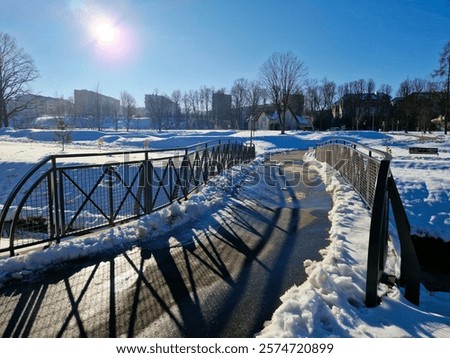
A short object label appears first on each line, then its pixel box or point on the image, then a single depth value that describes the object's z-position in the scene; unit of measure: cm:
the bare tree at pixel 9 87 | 5048
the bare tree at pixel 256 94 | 7500
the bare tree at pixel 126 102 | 9400
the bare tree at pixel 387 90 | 8238
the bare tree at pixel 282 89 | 5494
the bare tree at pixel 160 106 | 9778
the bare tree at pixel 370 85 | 7938
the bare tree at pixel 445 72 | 3669
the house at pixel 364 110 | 6844
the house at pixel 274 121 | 7219
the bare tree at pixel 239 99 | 8862
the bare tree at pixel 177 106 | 9738
